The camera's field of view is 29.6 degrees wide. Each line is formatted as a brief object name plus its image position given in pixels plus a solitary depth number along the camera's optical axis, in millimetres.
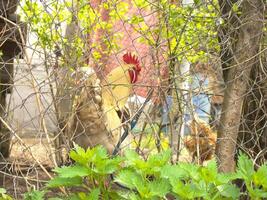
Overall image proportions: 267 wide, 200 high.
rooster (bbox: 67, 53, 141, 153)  3664
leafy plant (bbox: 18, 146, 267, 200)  1691
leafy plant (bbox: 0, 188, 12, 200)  2175
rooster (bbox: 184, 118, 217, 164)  3516
